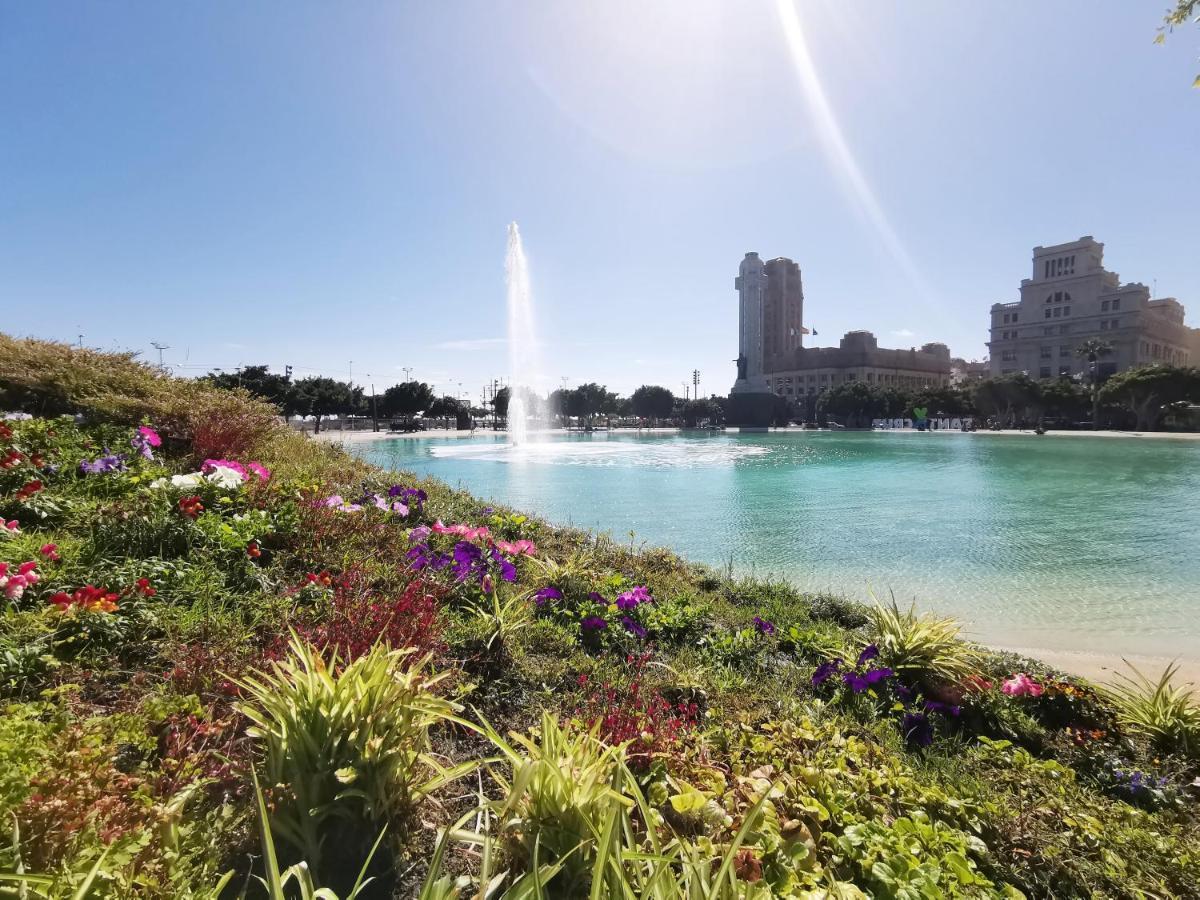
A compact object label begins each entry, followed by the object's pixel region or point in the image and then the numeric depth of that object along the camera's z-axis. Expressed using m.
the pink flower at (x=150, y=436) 6.94
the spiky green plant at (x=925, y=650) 4.28
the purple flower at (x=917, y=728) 3.62
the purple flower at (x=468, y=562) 4.79
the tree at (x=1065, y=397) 78.06
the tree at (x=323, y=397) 76.56
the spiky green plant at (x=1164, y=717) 3.59
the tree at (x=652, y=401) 117.50
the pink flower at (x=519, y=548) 6.35
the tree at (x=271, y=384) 72.31
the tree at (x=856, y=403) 100.99
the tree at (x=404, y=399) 92.62
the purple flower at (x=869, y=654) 4.29
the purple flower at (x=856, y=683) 3.97
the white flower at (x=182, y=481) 5.18
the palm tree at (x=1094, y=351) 94.19
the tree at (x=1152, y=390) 65.06
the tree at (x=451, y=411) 104.31
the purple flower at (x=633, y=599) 4.95
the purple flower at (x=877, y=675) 4.01
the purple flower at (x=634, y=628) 4.50
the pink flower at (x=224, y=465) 5.75
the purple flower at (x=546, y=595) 4.76
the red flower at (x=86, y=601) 3.04
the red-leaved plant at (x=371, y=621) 3.27
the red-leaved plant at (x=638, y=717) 2.79
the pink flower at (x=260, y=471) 5.98
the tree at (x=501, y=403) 104.12
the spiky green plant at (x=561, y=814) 1.89
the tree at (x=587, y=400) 106.56
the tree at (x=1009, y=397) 80.88
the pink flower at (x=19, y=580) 3.04
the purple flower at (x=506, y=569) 4.81
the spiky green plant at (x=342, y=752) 2.06
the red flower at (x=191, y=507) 4.53
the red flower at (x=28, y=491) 4.64
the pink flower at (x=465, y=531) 6.46
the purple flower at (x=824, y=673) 4.11
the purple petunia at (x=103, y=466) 5.70
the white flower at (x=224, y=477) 5.39
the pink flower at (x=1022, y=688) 4.07
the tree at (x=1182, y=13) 6.73
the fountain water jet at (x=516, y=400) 38.66
